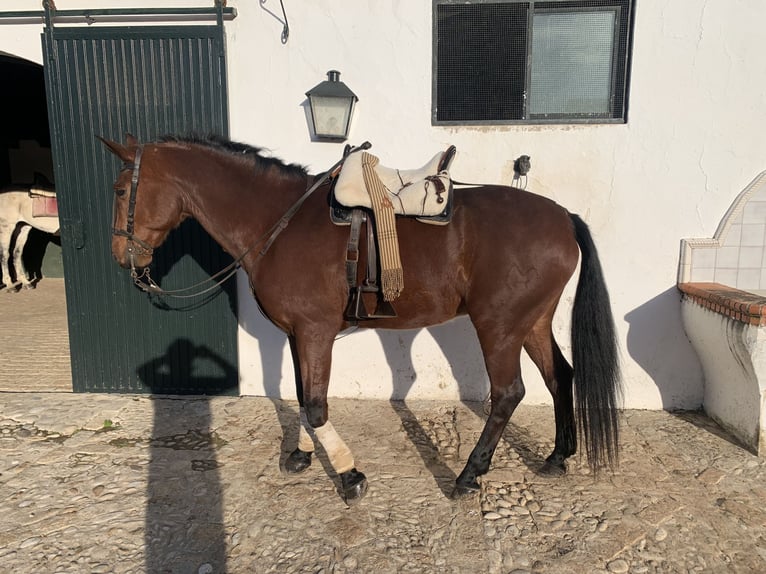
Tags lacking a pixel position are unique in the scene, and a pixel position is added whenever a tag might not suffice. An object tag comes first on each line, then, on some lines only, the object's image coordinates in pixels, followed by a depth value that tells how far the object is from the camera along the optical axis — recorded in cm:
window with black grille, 342
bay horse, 241
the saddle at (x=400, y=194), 233
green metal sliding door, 355
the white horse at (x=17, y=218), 775
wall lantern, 330
